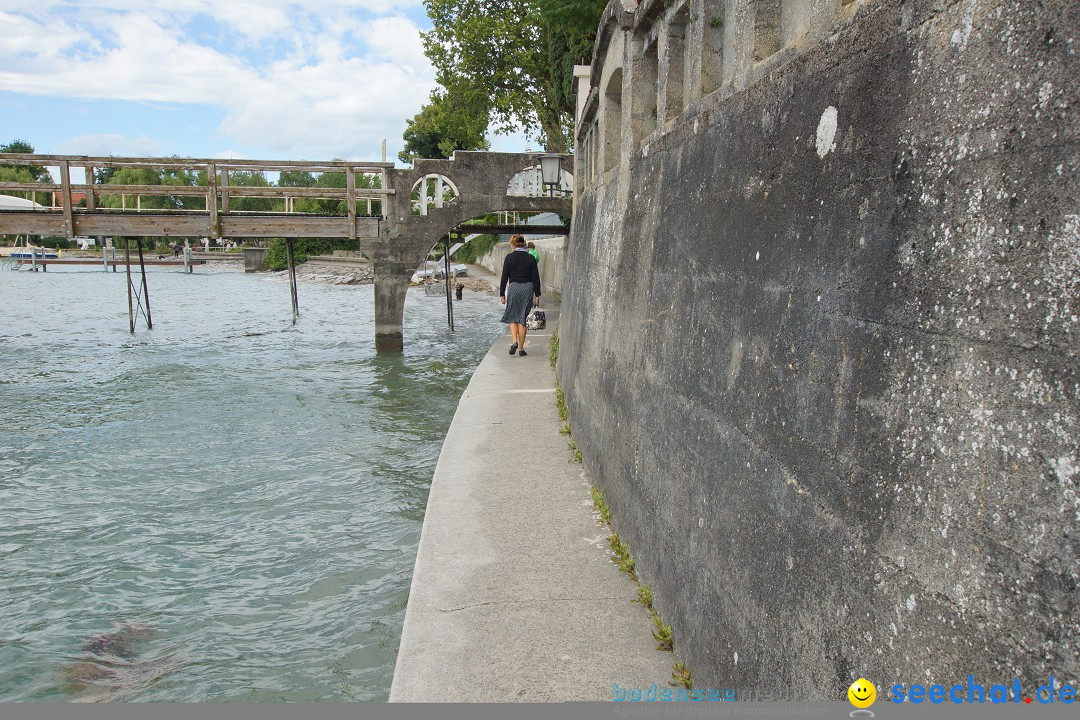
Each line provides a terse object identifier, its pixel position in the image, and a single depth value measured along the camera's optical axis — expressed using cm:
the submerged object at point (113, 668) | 466
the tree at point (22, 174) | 6669
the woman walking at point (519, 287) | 1271
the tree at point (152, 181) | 7956
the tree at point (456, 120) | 3319
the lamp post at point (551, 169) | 1816
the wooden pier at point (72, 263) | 6975
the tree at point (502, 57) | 2973
